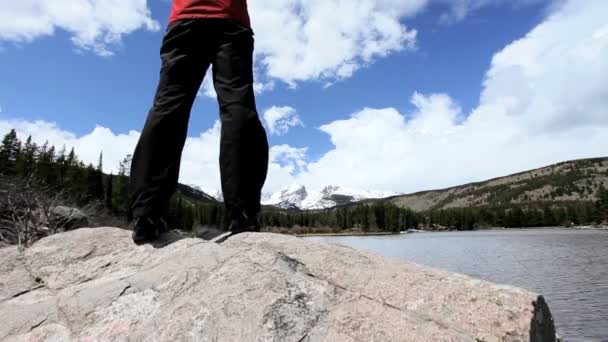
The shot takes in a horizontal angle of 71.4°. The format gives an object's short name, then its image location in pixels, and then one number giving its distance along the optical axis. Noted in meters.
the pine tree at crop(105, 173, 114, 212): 107.16
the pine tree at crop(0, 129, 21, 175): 84.56
